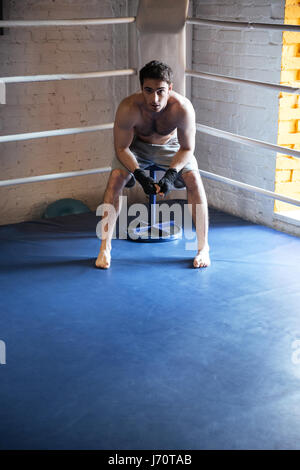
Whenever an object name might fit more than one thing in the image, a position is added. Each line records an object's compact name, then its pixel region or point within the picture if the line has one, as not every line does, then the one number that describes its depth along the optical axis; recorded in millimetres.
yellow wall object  3314
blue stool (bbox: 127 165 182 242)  3340
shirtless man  2781
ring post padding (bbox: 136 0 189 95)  3119
